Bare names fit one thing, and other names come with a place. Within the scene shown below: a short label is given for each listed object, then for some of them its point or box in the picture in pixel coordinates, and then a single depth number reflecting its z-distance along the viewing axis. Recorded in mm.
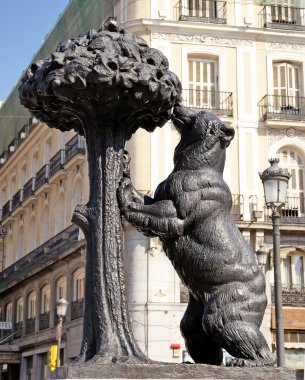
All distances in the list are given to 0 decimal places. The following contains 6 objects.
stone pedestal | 4676
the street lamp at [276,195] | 10477
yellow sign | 18844
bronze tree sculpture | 5145
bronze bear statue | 5207
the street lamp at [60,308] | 19564
